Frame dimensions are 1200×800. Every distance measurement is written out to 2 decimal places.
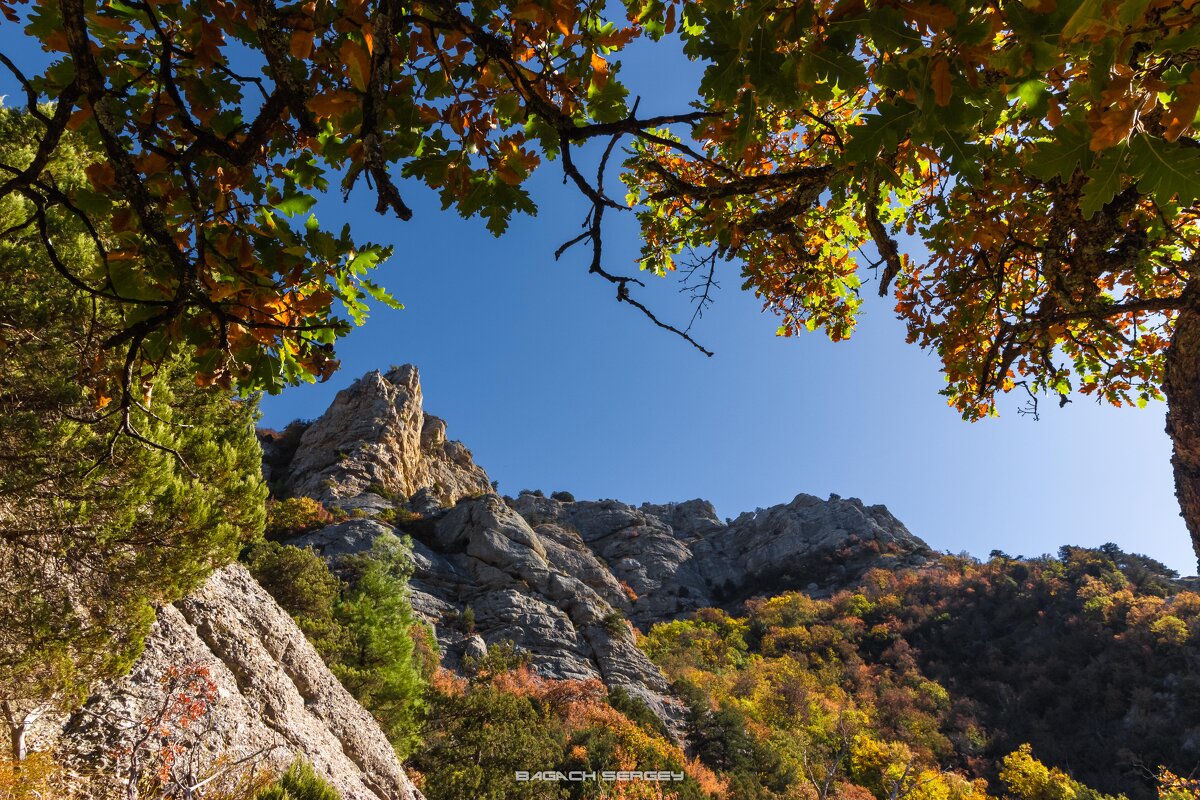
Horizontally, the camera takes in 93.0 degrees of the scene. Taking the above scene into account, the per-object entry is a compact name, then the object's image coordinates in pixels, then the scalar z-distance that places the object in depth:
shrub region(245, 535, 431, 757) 12.48
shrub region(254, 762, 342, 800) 6.12
